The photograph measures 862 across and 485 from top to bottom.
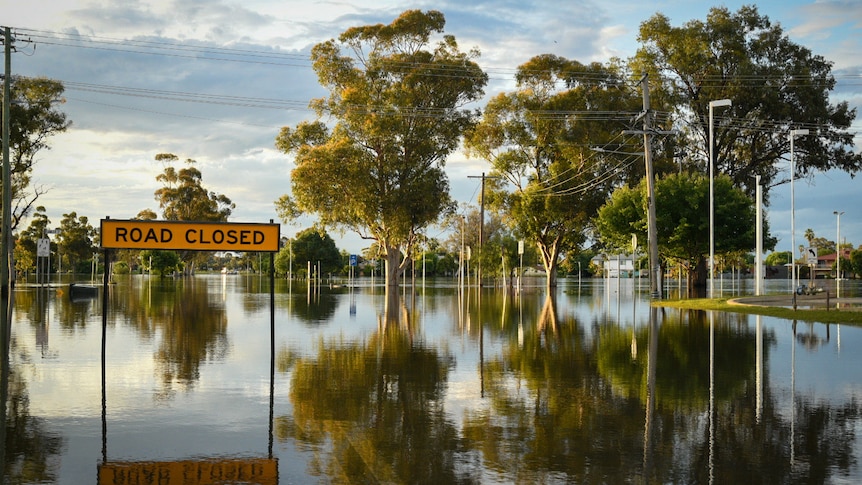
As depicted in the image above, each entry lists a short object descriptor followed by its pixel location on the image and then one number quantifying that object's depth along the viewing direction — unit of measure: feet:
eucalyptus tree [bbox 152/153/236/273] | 366.22
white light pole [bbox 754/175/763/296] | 139.23
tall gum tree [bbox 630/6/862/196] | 188.75
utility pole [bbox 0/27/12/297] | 128.36
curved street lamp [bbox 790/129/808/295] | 135.51
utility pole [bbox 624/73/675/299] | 124.98
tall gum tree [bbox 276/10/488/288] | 196.34
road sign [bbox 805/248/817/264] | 146.30
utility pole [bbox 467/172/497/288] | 224.41
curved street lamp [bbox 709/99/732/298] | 127.85
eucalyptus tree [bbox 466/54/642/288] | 214.07
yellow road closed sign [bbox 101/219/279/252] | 48.32
